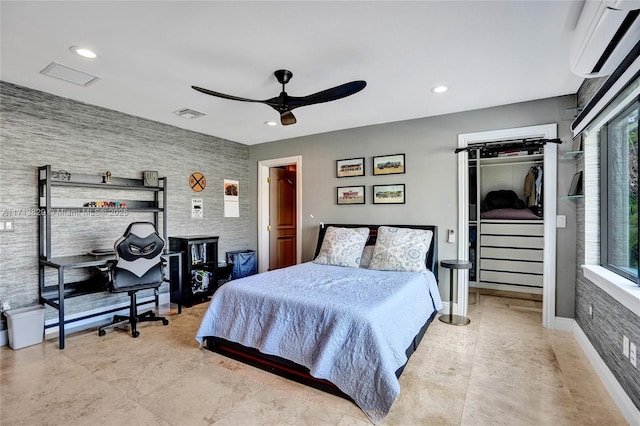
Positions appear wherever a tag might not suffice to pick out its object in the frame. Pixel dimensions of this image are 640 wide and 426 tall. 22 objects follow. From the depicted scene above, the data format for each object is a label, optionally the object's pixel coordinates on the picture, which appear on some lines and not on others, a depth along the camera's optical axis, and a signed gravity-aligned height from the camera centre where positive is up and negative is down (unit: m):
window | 2.09 +0.13
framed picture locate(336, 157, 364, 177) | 4.39 +0.64
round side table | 3.40 -0.89
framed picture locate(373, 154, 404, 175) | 4.08 +0.63
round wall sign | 4.58 +0.46
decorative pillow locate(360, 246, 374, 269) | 3.83 -0.56
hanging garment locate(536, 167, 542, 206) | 4.46 +0.33
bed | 1.97 -0.81
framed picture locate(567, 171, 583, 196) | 2.96 +0.24
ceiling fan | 2.25 +0.89
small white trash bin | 2.79 -1.03
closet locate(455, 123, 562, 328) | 3.69 -0.10
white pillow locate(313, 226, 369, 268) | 3.75 -0.44
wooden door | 5.49 -0.12
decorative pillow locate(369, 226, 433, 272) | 3.38 -0.43
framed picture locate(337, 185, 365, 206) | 4.40 +0.24
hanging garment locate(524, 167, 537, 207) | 4.55 +0.35
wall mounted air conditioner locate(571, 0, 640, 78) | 1.53 +0.96
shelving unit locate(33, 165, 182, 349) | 3.00 +0.03
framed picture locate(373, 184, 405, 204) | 4.09 +0.23
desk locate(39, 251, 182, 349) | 2.83 -0.76
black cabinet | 4.06 -0.75
